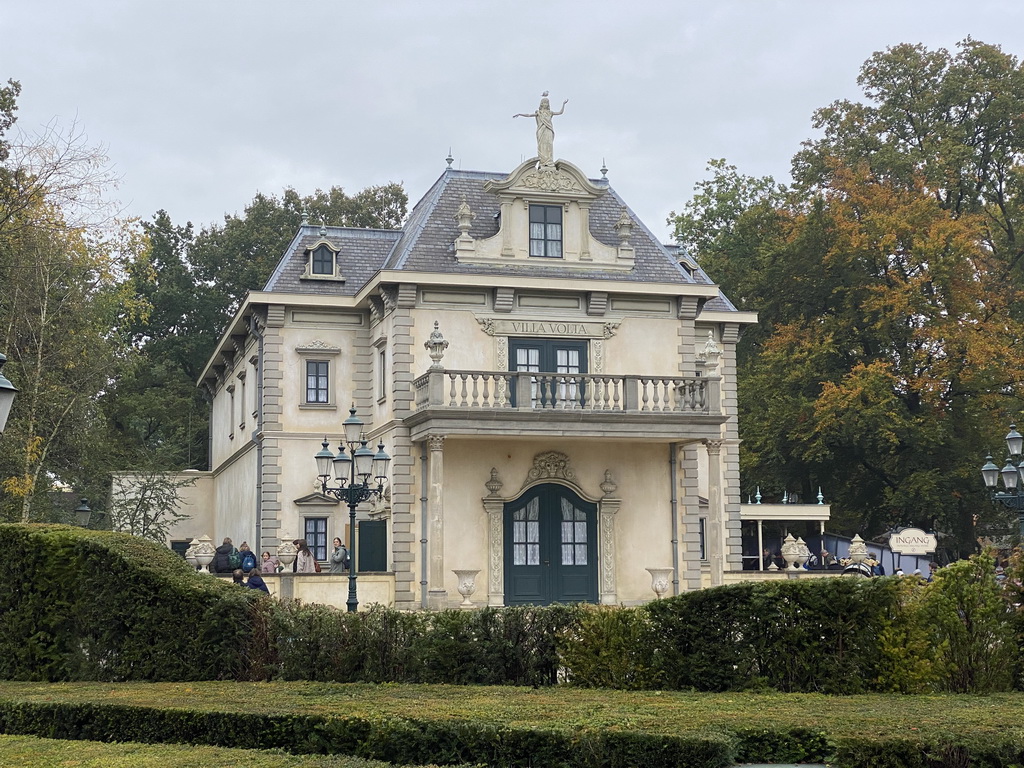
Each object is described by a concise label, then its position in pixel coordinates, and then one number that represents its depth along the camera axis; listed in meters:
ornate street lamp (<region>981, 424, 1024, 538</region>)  22.78
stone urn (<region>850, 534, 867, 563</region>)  29.07
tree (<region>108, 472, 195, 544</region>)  32.06
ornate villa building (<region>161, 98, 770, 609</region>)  26.42
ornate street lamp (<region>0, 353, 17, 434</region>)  9.45
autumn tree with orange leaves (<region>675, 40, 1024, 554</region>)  37.84
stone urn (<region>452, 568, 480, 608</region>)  25.19
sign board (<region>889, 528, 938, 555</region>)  29.86
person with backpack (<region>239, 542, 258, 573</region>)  26.37
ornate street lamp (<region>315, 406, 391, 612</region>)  20.17
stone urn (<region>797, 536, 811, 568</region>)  30.11
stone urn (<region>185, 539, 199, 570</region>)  26.92
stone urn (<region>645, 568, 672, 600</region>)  26.66
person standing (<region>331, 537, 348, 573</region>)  25.86
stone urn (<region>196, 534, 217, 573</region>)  26.69
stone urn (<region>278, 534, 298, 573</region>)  27.97
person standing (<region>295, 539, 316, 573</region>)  26.34
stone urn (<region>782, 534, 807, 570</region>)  29.64
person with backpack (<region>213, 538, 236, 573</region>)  27.39
